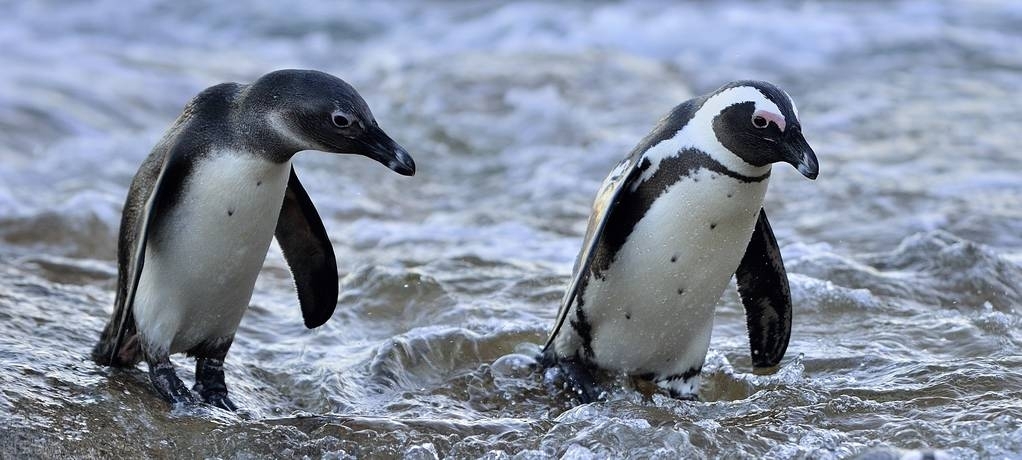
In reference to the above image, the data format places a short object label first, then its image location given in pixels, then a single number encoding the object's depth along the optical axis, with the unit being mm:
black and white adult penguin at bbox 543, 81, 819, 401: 7449
